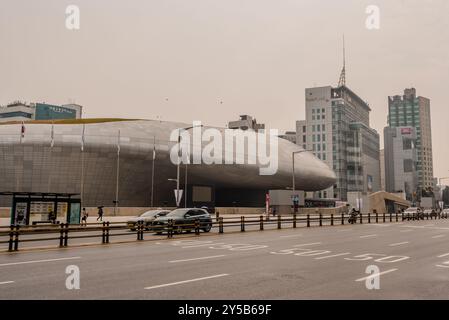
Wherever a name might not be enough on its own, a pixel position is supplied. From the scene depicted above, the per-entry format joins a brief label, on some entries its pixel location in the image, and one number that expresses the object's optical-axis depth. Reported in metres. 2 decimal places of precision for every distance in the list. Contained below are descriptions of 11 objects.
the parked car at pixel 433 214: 68.46
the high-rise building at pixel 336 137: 166.62
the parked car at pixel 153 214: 34.41
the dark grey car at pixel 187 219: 28.31
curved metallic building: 71.44
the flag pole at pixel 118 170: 73.41
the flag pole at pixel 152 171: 75.62
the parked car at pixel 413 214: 57.92
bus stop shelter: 30.69
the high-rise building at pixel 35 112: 170.25
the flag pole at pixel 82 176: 68.44
